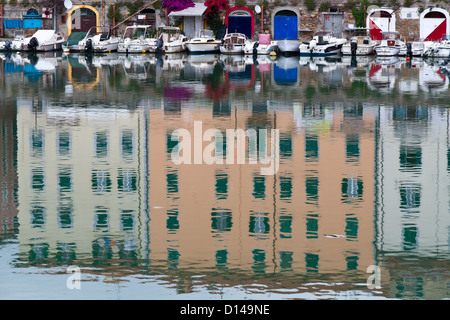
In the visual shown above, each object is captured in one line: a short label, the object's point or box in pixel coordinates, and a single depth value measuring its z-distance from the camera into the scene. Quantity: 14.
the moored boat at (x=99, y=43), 90.50
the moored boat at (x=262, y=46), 88.50
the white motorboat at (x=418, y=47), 83.62
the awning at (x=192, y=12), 93.69
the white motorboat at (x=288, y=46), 88.62
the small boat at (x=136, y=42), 89.62
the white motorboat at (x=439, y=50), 80.56
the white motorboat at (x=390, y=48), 82.69
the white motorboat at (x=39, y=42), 91.19
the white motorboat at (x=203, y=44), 88.78
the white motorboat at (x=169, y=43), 90.23
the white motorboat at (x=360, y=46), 85.56
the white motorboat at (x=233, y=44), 88.56
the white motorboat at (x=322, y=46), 86.19
